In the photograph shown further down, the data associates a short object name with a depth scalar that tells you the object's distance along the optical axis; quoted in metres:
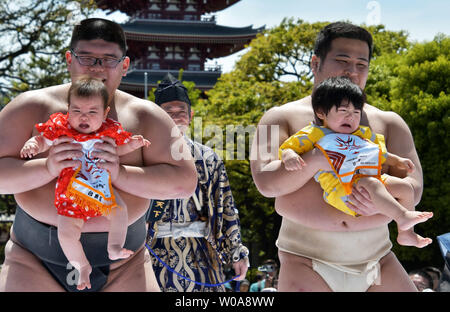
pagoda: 32.09
